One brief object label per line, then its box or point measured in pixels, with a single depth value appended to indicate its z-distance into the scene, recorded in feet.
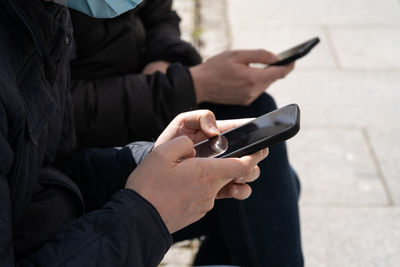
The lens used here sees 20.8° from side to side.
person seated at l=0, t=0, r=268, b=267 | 3.82
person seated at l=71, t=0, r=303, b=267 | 4.83
